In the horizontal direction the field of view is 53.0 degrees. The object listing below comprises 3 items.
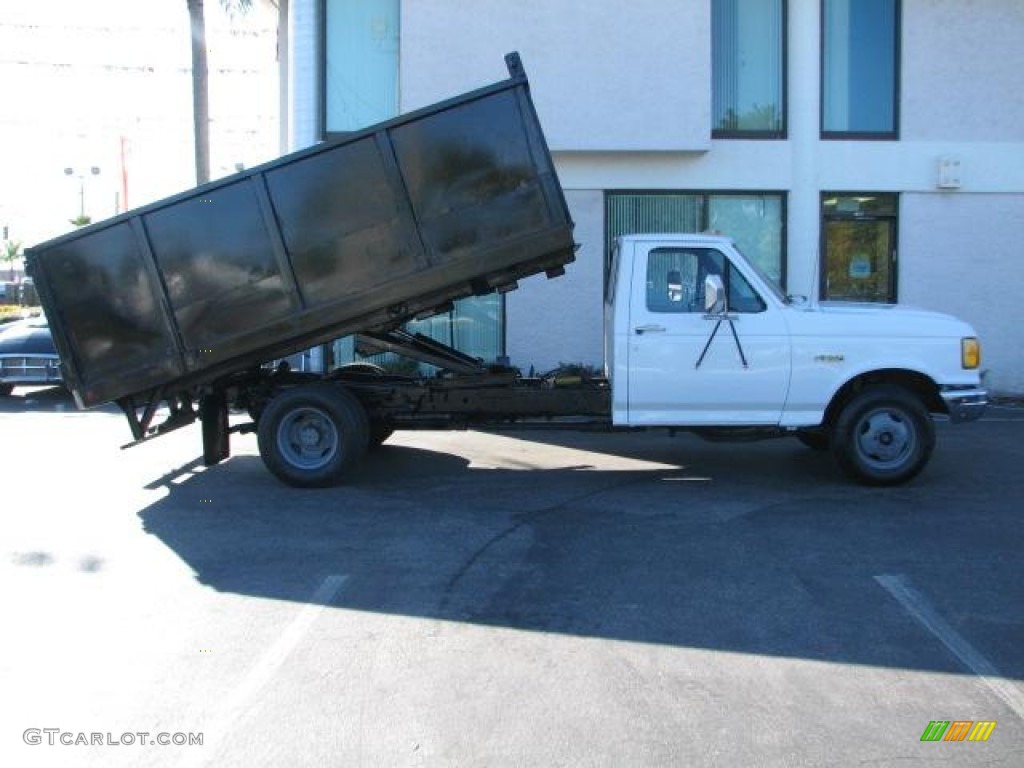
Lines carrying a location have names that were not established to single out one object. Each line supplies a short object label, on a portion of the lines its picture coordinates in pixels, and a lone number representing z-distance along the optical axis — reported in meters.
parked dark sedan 15.70
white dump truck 8.10
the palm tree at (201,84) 18.36
